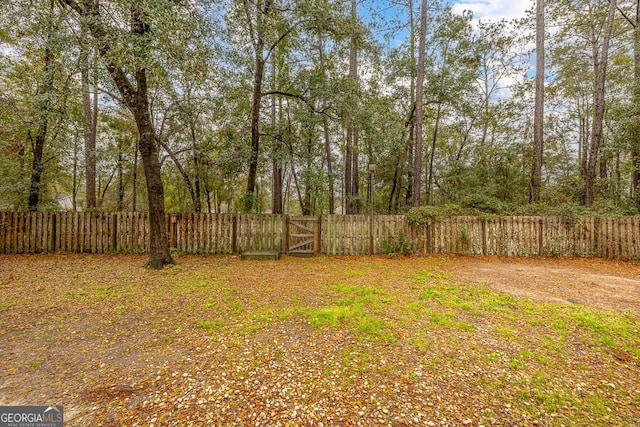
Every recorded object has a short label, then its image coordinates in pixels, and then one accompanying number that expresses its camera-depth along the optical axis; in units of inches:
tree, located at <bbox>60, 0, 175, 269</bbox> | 176.9
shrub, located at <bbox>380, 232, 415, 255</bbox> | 328.5
